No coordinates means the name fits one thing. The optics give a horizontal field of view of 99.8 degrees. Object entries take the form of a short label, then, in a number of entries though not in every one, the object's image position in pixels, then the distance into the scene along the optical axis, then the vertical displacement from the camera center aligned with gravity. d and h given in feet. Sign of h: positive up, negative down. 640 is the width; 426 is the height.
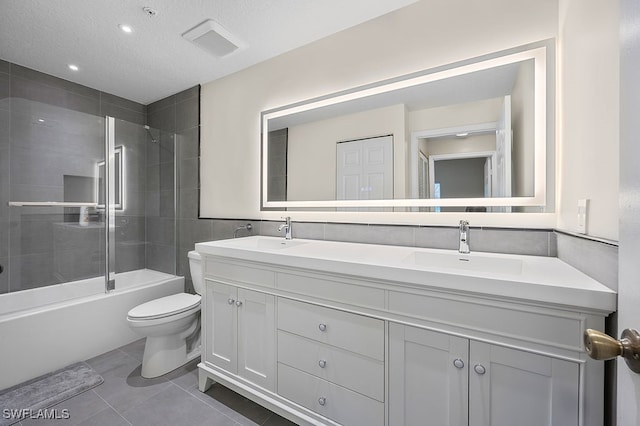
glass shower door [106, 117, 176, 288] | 8.37 +0.43
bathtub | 5.77 -2.70
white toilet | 5.91 -2.72
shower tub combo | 6.26 -0.71
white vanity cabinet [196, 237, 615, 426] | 2.71 -1.64
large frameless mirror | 4.34 +1.37
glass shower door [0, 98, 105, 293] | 6.98 +0.40
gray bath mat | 4.94 -3.68
